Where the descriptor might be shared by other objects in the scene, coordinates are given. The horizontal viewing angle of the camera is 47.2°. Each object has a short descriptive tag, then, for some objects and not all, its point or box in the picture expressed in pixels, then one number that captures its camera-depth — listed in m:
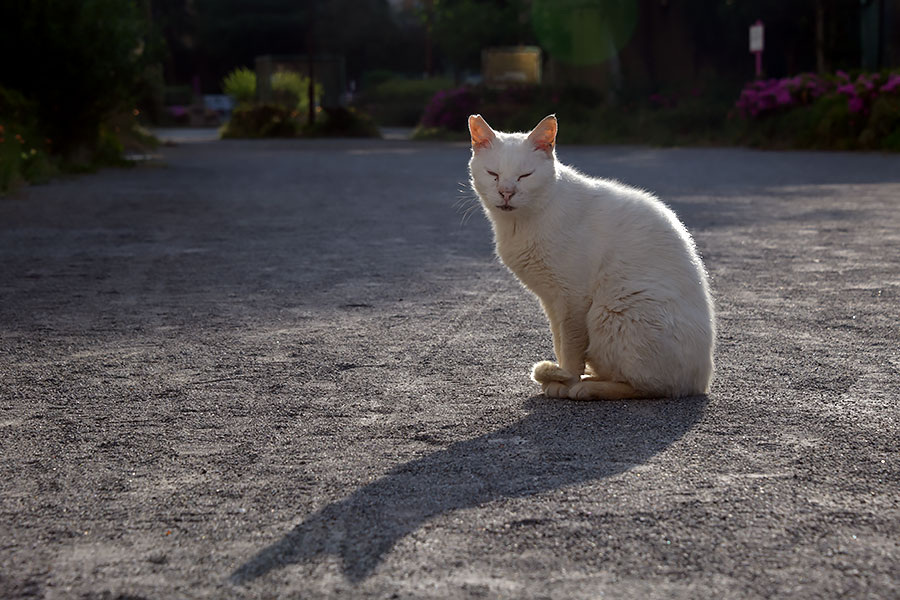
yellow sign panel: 35.94
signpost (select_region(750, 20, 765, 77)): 25.75
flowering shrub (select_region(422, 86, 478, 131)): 32.34
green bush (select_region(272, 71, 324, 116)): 40.88
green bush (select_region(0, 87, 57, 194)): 13.91
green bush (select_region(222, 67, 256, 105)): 42.72
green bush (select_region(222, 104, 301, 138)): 35.66
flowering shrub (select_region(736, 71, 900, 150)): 20.20
